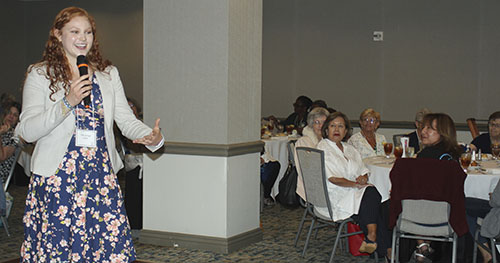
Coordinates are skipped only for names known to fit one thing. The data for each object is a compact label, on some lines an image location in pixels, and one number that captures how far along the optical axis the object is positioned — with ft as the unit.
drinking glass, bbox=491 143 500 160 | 17.81
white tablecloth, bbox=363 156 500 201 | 14.92
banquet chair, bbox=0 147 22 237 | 18.38
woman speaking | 7.97
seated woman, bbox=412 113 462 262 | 14.85
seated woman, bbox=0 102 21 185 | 17.90
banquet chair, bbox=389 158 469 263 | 13.17
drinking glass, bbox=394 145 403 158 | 17.25
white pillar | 16.48
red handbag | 16.39
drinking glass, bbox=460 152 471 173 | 15.34
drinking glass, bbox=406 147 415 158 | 17.44
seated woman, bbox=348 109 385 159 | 19.93
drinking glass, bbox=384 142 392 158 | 17.98
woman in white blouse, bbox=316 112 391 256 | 15.44
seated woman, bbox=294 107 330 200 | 19.06
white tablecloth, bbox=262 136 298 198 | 24.99
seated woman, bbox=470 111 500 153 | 19.51
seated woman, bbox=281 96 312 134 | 30.11
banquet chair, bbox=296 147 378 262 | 15.24
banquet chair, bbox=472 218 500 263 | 13.62
